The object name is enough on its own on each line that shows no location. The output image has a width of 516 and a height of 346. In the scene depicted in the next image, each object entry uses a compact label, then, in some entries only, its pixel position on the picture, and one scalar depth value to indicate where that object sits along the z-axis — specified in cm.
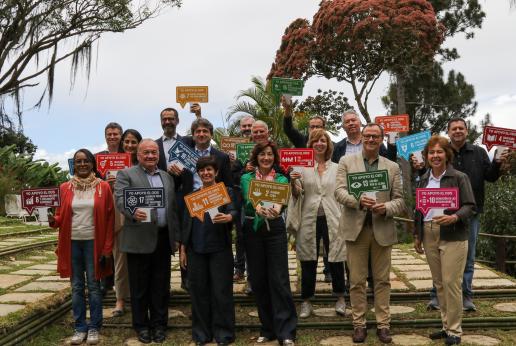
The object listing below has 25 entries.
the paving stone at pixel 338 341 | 428
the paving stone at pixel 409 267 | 652
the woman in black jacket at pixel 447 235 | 396
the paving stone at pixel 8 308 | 460
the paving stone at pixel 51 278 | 611
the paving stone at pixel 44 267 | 699
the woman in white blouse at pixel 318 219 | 462
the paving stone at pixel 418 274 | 598
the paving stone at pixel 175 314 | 502
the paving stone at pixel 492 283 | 546
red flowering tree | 1544
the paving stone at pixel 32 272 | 657
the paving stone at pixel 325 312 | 485
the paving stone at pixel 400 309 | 492
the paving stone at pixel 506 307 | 488
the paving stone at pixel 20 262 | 734
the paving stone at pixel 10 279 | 582
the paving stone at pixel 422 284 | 545
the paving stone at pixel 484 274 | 595
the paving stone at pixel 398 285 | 545
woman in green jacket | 416
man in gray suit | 432
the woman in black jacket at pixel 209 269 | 418
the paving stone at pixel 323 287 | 536
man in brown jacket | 413
